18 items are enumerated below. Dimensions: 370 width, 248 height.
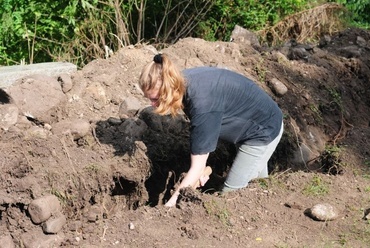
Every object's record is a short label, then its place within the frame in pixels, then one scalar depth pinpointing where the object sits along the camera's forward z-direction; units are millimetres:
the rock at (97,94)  6152
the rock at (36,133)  5359
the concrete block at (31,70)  6148
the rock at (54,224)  4809
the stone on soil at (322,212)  4945
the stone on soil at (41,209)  4836
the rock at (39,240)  4734
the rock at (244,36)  8228
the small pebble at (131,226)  4793
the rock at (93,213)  5215
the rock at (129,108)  6051
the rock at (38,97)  5758
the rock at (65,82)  6156
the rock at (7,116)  5496
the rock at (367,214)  4980
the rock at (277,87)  7090
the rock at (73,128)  5570
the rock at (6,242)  4685
